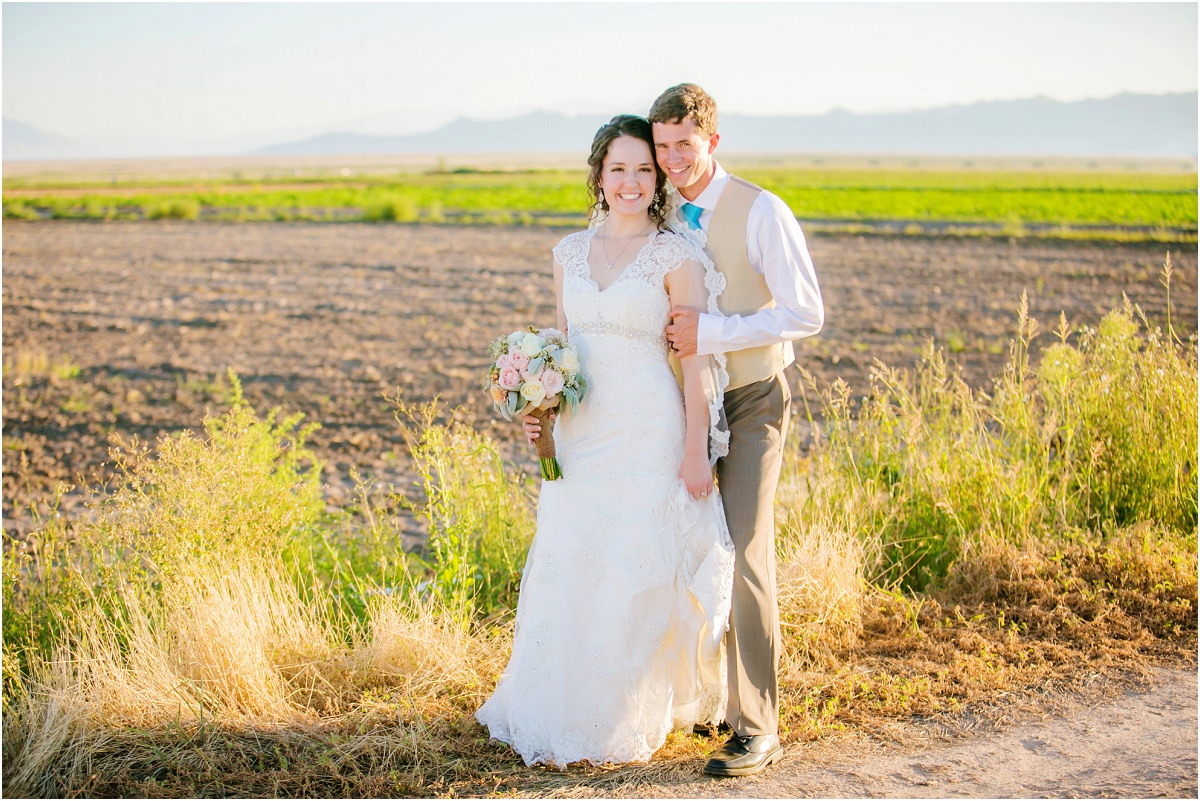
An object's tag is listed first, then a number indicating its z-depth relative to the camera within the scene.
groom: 3.56
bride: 3.68
